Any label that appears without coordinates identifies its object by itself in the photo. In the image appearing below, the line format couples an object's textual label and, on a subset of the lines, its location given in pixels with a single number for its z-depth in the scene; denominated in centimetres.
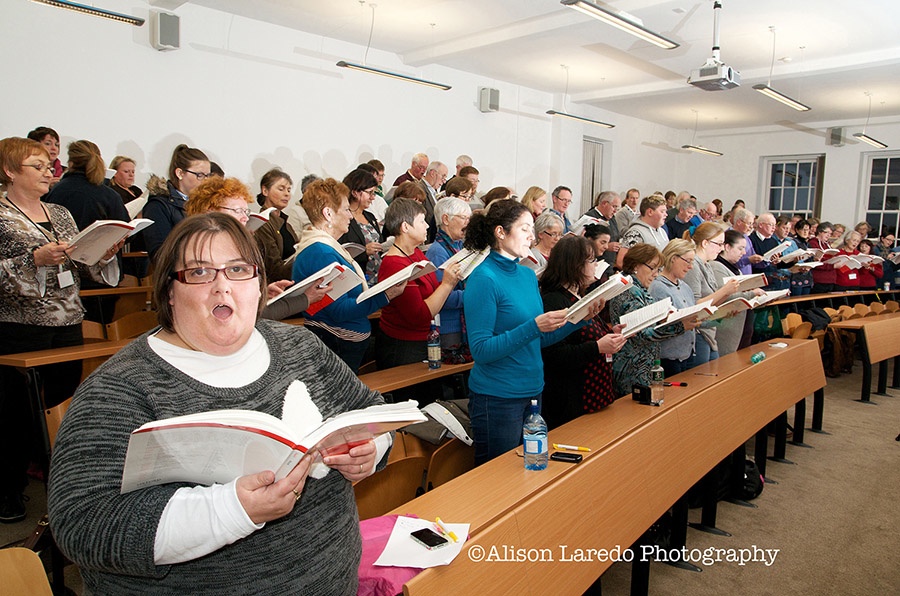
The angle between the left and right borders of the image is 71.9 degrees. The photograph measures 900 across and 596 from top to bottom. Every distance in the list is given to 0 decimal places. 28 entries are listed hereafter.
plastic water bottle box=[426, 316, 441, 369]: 333
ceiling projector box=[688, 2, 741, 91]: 674
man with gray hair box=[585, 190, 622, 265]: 757
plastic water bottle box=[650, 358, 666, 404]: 296
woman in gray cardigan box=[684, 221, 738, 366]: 425
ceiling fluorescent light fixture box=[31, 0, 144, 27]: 484
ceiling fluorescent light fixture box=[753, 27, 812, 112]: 803
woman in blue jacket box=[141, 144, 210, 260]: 345
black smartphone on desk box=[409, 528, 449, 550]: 159
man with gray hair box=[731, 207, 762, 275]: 621
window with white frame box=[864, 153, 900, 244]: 1274
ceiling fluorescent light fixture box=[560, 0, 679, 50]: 533
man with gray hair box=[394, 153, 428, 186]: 716
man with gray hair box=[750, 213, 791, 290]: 697
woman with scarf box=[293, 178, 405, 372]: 289
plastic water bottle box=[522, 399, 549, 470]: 211
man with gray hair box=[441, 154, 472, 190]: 801
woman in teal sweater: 246
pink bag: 148
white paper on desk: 153
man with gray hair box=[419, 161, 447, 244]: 679
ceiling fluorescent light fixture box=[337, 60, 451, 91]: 676
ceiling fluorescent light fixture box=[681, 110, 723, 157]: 1245
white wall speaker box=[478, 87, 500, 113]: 1011
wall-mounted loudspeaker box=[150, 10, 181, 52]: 643
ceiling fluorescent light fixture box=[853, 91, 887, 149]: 1107
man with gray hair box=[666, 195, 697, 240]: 874
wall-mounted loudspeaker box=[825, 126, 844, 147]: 1302
